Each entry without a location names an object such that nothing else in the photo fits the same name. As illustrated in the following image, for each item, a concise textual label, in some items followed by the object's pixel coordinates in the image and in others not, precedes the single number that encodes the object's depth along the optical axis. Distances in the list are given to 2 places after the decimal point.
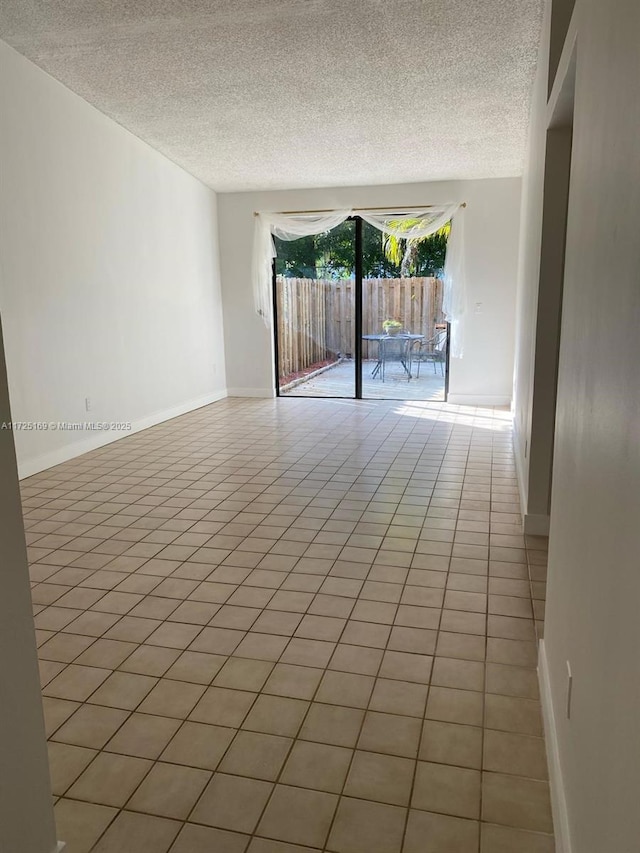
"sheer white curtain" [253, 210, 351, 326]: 7.33
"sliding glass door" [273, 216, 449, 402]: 7.35
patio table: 7.57
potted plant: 7.52
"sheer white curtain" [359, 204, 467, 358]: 6.97
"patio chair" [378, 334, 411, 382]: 7.61
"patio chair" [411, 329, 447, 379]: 7.51
